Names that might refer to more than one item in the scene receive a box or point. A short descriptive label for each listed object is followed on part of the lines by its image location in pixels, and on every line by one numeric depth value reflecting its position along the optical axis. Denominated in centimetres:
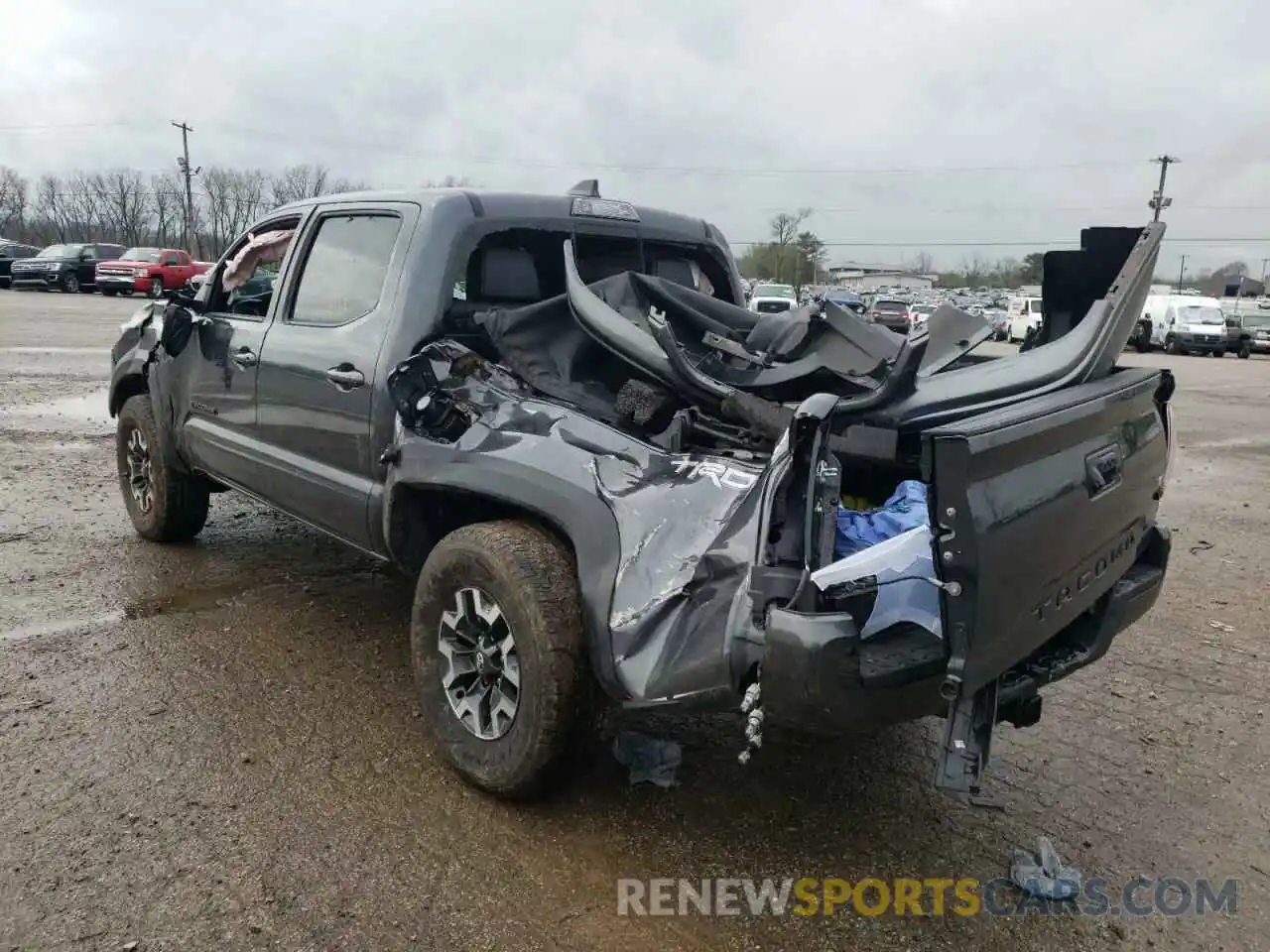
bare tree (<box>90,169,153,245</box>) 8612
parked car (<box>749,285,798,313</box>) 2754
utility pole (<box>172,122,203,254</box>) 6234
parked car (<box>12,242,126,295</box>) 3509
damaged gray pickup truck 237
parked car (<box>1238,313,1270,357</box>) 3133
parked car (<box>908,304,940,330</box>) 2949
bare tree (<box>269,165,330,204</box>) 8019
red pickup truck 3341
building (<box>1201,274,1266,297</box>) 6469
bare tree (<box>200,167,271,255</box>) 8375
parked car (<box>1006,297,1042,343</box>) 3406
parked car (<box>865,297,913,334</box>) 3139
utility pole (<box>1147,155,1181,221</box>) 5985
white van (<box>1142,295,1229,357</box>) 3078
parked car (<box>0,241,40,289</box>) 3681
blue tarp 257
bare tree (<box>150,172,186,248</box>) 8369
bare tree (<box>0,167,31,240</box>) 8050
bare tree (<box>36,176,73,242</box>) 8788
